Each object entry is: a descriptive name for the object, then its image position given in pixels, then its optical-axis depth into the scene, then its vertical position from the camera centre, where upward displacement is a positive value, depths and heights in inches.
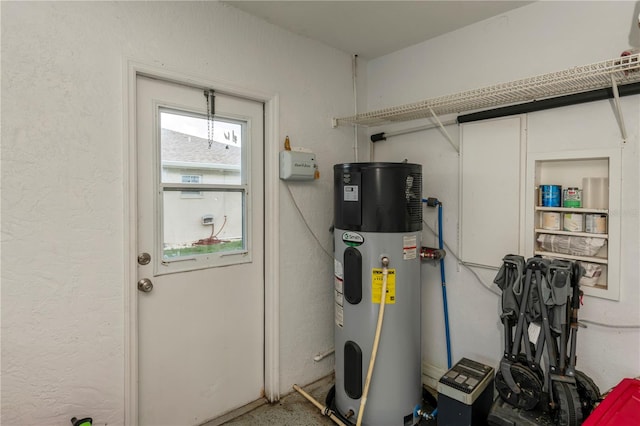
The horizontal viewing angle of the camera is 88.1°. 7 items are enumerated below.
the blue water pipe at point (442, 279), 93.4 -20.0
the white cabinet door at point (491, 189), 80.1 +5.2
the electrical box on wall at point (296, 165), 87.9 +12.0
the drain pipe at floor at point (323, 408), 80.1 -50.8
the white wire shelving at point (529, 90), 58.7 +25.3
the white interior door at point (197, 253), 72.1 -10.6
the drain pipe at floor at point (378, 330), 73.9 -27.3
